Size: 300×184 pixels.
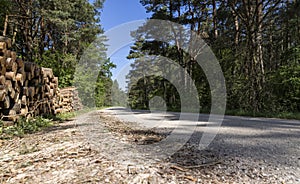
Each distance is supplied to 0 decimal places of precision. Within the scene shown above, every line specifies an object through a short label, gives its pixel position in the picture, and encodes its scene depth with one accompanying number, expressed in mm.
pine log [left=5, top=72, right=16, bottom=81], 3056
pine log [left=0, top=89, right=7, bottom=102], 2793
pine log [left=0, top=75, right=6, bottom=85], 2857
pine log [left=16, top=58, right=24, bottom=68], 3464
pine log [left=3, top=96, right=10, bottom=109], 2941
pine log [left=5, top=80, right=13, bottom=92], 2984
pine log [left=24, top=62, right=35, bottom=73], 3878
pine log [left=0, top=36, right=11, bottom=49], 2998
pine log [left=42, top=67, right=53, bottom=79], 4835
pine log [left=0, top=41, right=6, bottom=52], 2868
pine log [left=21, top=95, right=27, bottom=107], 3565
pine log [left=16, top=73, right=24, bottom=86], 3370
